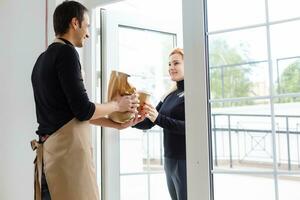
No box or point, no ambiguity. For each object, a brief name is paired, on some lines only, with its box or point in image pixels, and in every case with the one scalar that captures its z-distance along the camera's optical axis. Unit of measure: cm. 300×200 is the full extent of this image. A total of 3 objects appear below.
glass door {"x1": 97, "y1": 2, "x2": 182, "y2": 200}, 237
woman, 230
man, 151
